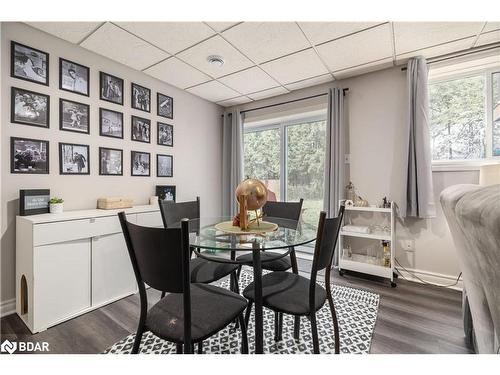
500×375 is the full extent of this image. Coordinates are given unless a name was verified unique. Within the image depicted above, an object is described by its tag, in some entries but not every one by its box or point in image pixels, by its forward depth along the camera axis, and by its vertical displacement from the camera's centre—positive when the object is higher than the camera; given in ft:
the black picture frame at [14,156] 6.02 +0.87
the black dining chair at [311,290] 3.89 -1.96
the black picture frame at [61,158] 6.91 +0.88
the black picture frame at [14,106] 6.02 +2.11
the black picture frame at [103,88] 7.79 +3.43
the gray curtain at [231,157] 12.37 +1.61
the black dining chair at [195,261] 5.23 -1.88
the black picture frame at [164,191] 9.57 -0.16
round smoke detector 7.79 +4.35
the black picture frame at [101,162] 7.85 +0.86
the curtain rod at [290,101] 10.13 +4.08
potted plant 6.46 -0.50
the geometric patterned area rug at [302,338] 4.81 -3.37
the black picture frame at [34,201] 6.02 -0.36
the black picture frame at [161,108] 9.68 +3.38
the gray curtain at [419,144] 7.75 +1.43
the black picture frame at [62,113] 6.89 +2.21
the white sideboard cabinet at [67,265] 5.49 -2.03
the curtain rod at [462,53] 7.18 +4.31
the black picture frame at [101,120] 7.81 +2.27
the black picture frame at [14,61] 6.03 +3.37
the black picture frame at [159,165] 9.71 +0.93
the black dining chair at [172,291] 3.06 -1.45
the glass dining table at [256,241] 3.82 -1.06
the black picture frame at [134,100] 8.70 +3.44
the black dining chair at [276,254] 5.15 -1.59
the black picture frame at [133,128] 8.74 +2.24
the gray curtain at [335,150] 9.46 +1.50
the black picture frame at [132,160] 8.78 +1.03
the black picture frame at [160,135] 9.69 +2.23
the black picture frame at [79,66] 6.88 +3.47
